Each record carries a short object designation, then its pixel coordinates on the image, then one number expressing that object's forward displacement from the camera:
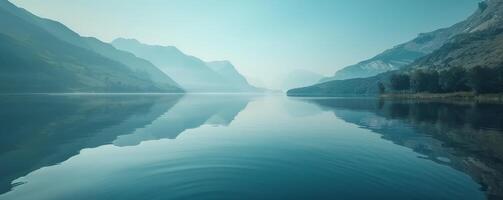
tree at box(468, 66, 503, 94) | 175.00
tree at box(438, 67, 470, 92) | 197.16
